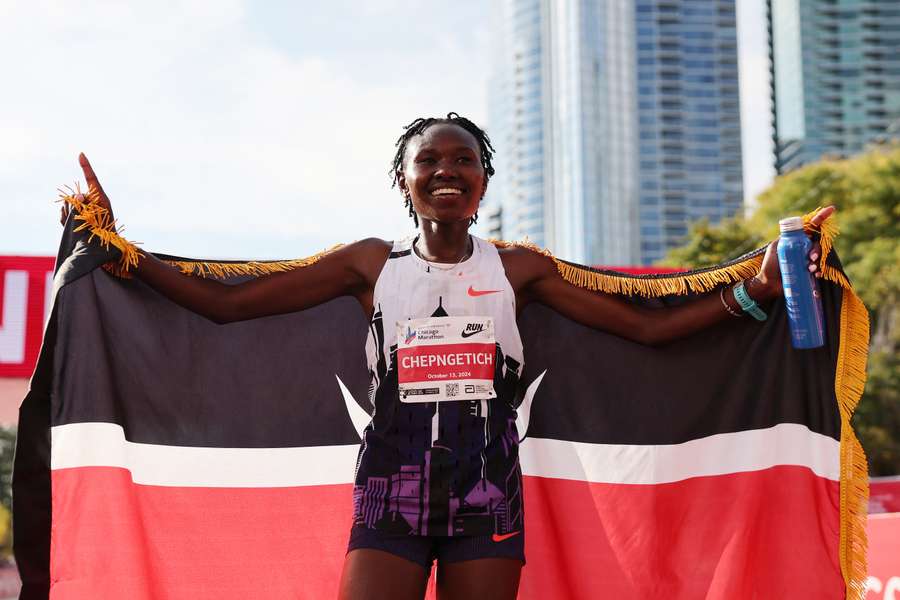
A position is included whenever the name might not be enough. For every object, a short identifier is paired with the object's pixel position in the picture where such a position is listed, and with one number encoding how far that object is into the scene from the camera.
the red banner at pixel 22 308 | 8.14
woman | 2.95
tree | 23.19
